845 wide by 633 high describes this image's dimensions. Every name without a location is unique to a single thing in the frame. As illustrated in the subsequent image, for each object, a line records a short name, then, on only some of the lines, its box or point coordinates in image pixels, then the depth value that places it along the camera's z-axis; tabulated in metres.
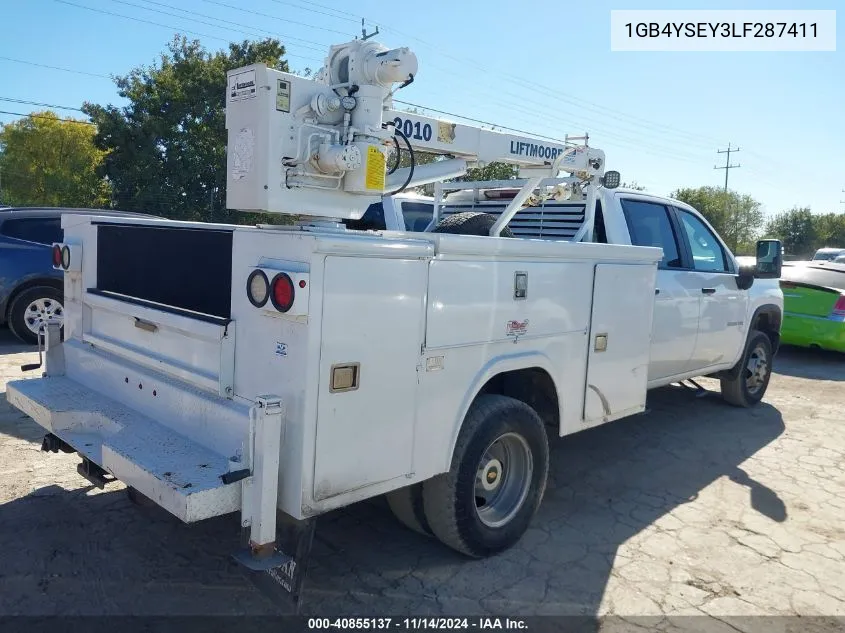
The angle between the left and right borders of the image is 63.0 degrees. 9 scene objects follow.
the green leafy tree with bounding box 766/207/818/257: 65.62
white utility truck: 2.63
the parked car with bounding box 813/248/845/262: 32.74
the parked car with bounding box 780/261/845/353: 10.36
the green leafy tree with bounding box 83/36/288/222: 25.73
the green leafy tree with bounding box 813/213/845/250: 67.00
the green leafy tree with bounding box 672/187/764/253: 59.00
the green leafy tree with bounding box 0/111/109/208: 37.97
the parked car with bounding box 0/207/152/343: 9.02
